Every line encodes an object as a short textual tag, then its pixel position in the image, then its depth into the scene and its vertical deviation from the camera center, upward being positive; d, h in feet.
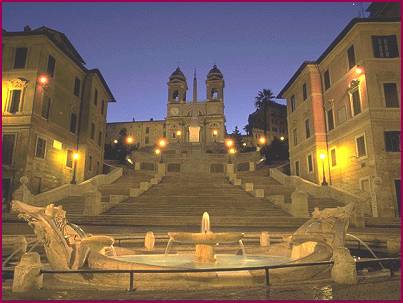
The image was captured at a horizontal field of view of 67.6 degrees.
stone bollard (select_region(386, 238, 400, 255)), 33.30 -3.22
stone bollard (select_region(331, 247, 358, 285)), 19.26 -3.34
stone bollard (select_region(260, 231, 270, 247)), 36.60 -2.75
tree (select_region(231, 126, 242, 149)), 245.08 +67.18
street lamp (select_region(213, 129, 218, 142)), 243.81 +65.07
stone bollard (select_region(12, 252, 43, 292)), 17.40 -3.37
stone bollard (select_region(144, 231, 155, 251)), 35.50 -2.92
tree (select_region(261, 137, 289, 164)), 159.53 +34.62
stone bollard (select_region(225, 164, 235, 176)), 102.58 +15.81
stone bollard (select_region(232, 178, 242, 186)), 87.59 +9.80
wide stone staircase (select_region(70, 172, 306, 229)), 54.34 +1.65
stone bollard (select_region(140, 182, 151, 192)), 79.67 +7.88
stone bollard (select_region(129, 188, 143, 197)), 74.33 +5.75
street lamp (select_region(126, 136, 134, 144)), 255.78 +64.02
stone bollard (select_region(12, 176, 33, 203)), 65.26 +4.56
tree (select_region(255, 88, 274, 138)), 230.40 +91.06
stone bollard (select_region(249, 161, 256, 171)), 134.51 +21.90
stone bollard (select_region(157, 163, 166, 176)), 102.41 +15.88
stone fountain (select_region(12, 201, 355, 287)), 20.79 -2.72
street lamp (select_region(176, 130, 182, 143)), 245.08 +65.65
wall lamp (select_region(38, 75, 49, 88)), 88.90 +38.43
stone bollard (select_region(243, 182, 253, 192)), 78.90 +7.50
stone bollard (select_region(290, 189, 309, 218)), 58.35 +2.33
